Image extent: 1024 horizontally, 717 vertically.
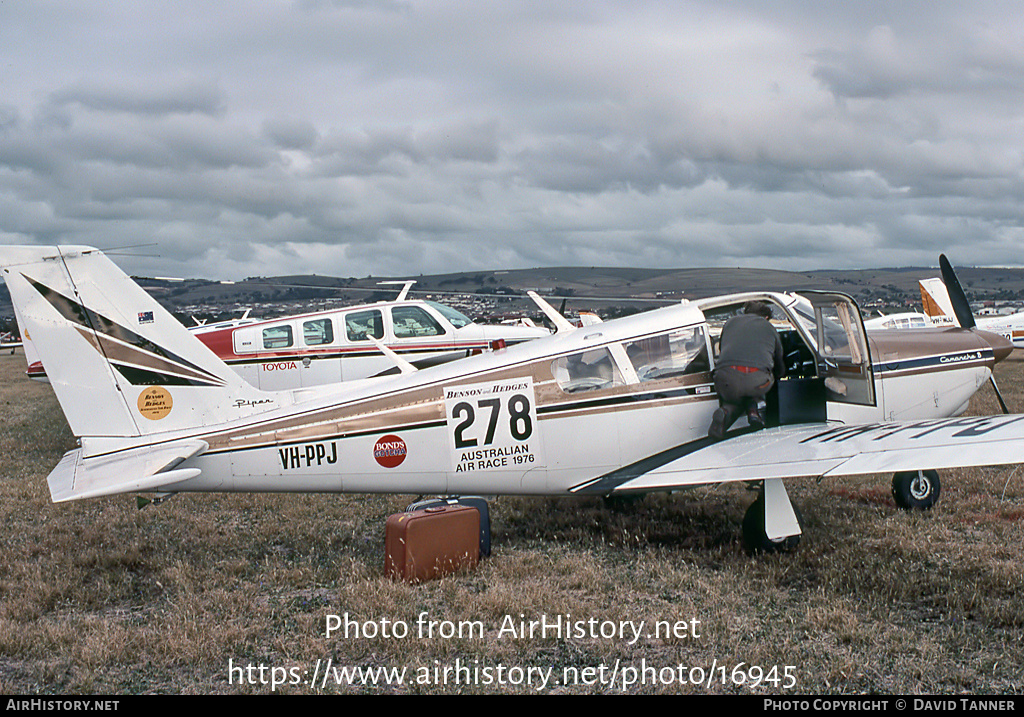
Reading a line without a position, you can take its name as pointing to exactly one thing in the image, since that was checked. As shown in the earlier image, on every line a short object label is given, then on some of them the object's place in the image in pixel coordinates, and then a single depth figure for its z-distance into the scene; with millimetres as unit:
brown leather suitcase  5867
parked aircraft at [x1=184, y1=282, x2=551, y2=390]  13312
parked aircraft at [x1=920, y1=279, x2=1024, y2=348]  26719
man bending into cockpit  6367
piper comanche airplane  6191
